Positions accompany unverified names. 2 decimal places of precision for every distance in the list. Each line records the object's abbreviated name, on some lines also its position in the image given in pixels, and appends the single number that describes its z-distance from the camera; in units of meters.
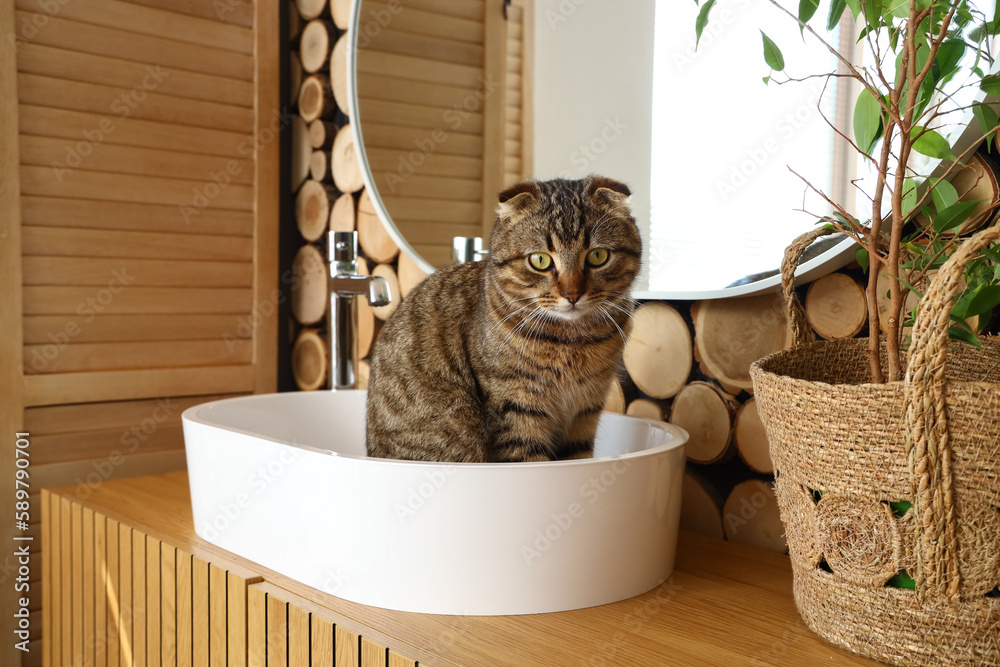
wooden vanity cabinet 0.77
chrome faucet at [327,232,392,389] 1.46
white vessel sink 0.83
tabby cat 0.96
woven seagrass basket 0.62
